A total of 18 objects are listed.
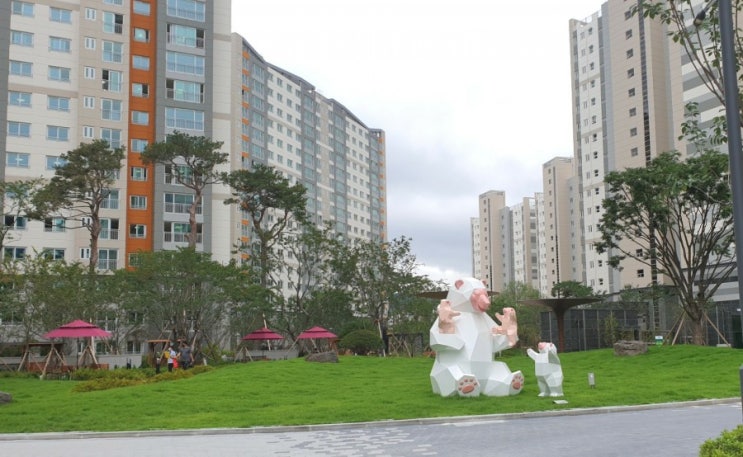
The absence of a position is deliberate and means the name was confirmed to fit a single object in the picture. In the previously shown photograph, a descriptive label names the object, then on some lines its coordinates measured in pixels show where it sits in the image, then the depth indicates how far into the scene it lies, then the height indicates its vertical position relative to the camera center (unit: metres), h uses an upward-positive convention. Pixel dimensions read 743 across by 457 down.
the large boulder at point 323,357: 35.44 -2.08
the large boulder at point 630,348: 35.66 -1.85
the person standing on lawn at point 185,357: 35.81 -2.06
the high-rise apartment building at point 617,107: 78.00 +21.89
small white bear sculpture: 20.88 -1.71
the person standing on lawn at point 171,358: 34.43 -2.00
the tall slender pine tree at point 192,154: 48.31 +10.20
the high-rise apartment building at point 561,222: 118.00 +14.08
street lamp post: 7.88 +1.96
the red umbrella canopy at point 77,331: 34.12 -0.71
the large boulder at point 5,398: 23.31 -2.52
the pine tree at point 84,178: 46.06 +8.45
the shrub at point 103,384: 26.88 -2.51
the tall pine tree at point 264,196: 51.47 +8.03
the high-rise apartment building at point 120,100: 60.06 +17.68
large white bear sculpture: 21.02 -1.04
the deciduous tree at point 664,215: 36.69 +4.81
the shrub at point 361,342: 44.72 -1.77
